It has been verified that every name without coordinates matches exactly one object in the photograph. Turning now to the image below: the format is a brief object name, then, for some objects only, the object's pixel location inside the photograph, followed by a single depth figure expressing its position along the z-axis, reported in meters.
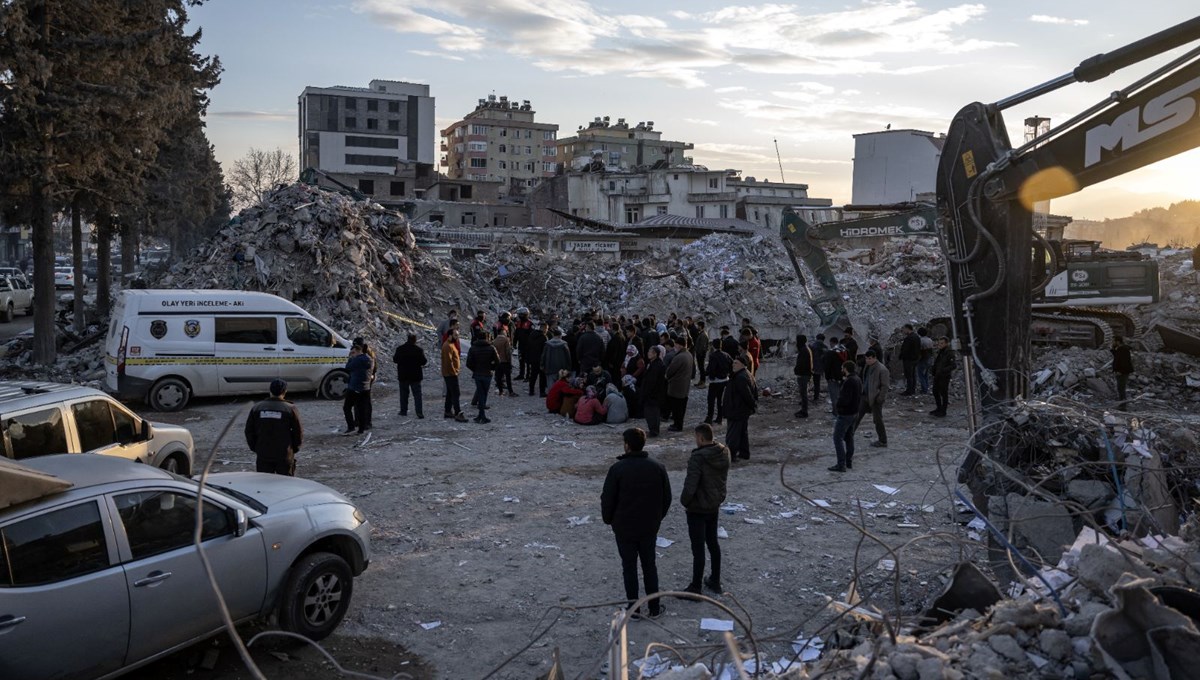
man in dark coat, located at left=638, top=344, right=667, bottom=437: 14.44
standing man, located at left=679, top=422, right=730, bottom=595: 7.72
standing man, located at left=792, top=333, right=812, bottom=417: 16.73
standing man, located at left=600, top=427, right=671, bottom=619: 7.27
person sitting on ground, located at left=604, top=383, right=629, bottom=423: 15.87
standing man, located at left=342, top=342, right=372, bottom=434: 14.18
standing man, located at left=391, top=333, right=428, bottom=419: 15.57
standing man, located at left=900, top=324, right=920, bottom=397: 18.61
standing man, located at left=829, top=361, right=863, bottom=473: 12.12
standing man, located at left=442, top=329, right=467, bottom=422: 15.57
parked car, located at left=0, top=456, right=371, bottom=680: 5.34
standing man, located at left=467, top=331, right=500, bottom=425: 15.86
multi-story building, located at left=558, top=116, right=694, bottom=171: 95.03
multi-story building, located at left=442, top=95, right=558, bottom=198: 107.75
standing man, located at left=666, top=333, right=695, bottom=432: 14.51
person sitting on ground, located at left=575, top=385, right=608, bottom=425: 15.76
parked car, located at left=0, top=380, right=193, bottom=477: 8.25
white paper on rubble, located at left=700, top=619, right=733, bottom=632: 7.21
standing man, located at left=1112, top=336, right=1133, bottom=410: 15.81
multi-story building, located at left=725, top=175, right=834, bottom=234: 64.81
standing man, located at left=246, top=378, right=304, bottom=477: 9.68
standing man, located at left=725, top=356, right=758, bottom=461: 12.25
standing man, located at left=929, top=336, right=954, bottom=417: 16.58
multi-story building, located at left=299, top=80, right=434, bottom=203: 91.69
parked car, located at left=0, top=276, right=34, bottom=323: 32.94
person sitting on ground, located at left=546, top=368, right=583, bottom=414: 16.45
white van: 16.31
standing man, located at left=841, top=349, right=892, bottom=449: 13.43
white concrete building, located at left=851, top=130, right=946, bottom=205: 63.66
